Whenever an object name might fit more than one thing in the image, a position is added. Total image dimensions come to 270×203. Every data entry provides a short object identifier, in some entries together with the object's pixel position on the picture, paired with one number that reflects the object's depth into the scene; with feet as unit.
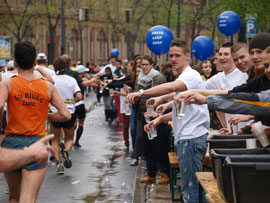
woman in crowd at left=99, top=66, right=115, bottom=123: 61.47
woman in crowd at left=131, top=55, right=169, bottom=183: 31.68
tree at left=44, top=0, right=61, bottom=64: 151.93
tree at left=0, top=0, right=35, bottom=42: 161.07
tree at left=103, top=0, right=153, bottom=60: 176.65
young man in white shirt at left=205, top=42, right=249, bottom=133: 23.43
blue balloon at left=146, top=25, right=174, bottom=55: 52.85
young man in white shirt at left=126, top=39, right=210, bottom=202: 20.44
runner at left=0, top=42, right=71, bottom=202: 18.61
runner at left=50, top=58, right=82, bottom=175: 35.17
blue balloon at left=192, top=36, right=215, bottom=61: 59.47
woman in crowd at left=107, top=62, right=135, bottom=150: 38.34
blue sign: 60.70
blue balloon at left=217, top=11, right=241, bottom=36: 59.47
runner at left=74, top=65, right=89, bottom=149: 42.54
